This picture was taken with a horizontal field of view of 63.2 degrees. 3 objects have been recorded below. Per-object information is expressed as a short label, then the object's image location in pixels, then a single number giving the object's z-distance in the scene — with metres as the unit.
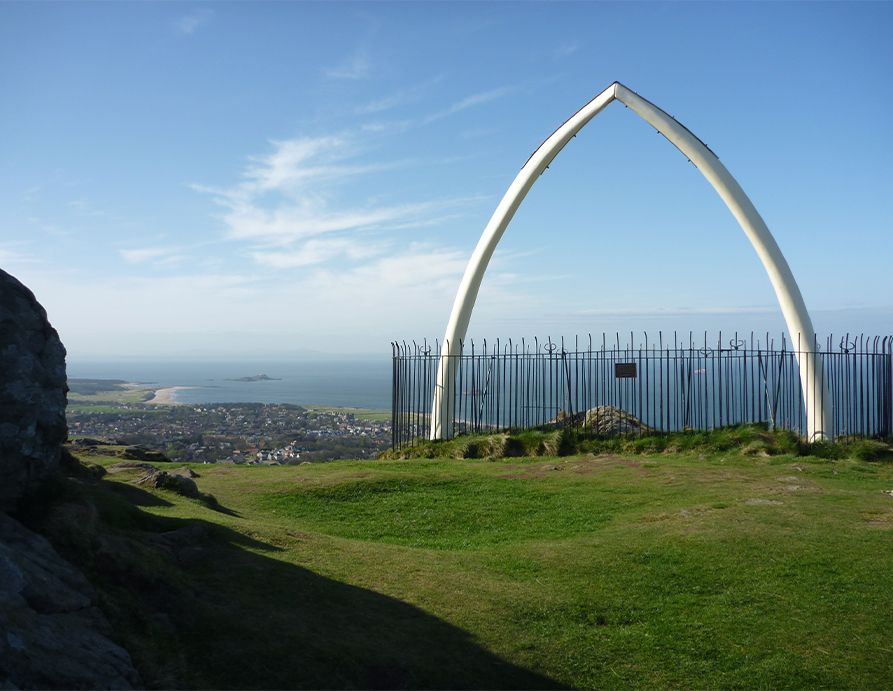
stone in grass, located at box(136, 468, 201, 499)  10.33
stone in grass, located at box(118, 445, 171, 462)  15.98
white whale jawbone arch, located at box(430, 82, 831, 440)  17.31
